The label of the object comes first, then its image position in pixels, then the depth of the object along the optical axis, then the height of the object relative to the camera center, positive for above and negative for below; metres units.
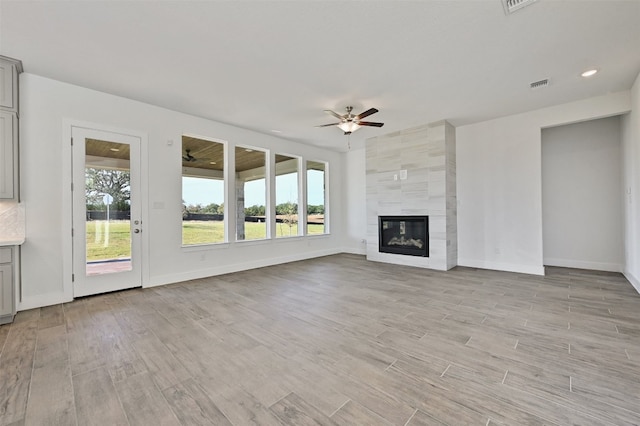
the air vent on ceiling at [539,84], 3.73 +1.81
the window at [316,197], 7.27 +0.45
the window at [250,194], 5.73 +0.46
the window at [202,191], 4.97 +0.47
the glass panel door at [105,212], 3.78 +0.07
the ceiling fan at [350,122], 4.33 +1.51
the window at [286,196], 6.52 +0.46
